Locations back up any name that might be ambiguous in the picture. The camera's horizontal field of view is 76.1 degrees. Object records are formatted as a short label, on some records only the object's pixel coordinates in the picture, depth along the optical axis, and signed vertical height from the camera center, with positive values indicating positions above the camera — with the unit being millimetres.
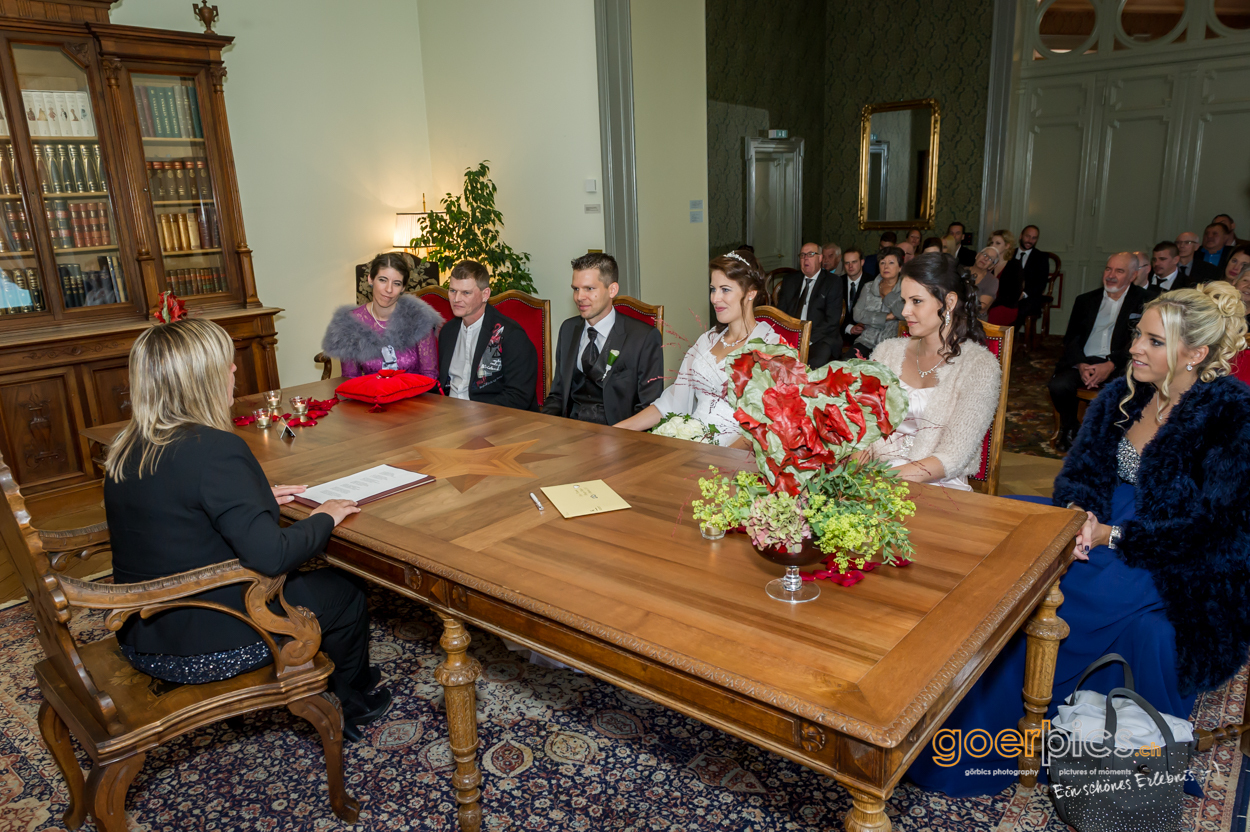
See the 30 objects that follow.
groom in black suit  3303 -541
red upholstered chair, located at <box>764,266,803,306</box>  6814 -681
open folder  2098 -682
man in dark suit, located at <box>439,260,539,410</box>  3531 -563
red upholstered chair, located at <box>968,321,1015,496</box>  2496 -663
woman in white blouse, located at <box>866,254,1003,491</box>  2418 -542
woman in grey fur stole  3594 -452
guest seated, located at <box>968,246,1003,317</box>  6941 -602
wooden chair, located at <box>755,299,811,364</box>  2902 -426
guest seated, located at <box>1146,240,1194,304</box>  5609 -485
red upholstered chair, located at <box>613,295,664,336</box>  3416 -401
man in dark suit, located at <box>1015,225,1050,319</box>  7695 -657
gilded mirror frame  9203 +461
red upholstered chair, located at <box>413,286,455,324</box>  4301 -401
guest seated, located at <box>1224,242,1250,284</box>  4805 -440
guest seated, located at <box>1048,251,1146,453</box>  4520 -822
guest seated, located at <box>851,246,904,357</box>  5652 -712
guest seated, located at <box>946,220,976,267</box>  7773 -451
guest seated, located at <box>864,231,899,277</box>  7773 -526
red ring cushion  3133 -627
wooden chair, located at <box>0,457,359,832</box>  1633 -999
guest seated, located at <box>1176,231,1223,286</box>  5918 -494
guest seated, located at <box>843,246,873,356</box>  6360 -600
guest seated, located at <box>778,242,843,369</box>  5793 -663
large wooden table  1207 -694
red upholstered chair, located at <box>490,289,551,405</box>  3781 -467
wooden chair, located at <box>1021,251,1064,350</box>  7801 -1019
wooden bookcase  4160 +181
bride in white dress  2916 -495
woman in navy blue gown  1992 -917
